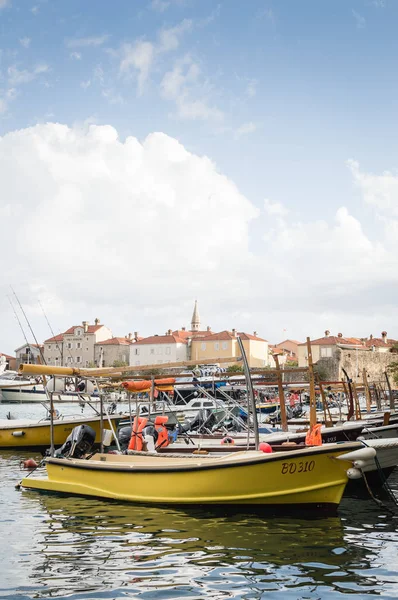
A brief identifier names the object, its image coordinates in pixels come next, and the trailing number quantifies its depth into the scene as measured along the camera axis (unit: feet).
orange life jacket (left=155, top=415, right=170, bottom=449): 57.93
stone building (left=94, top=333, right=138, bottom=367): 461.37
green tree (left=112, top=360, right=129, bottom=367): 440.78
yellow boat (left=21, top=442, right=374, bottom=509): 39.96
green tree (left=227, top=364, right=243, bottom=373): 373.40
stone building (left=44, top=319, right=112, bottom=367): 461.37
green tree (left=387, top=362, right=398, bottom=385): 222.15
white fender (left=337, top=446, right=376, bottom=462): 39.09
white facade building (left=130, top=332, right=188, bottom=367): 446.73
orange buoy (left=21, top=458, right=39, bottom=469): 66.23
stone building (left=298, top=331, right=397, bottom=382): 349.20
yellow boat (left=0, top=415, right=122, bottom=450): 83.76
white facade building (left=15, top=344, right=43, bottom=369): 468.75
